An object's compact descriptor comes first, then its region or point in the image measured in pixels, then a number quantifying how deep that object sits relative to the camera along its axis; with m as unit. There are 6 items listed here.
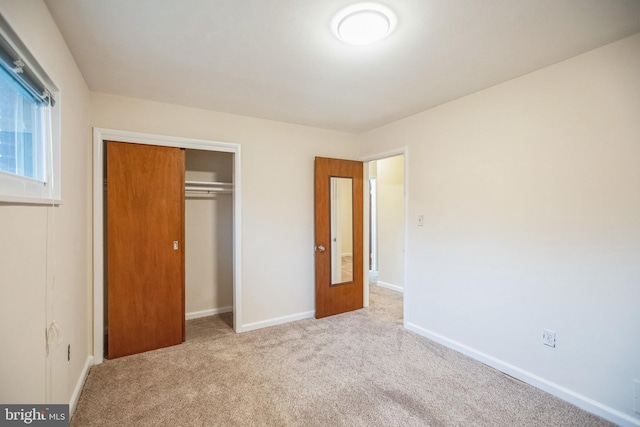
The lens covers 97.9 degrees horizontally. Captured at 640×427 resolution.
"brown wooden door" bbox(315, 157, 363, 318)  3.57
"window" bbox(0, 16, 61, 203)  1.18
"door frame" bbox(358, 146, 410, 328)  3.27
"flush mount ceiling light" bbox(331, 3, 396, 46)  1.51
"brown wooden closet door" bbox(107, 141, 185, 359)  2.58
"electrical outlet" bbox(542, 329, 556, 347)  2.09
